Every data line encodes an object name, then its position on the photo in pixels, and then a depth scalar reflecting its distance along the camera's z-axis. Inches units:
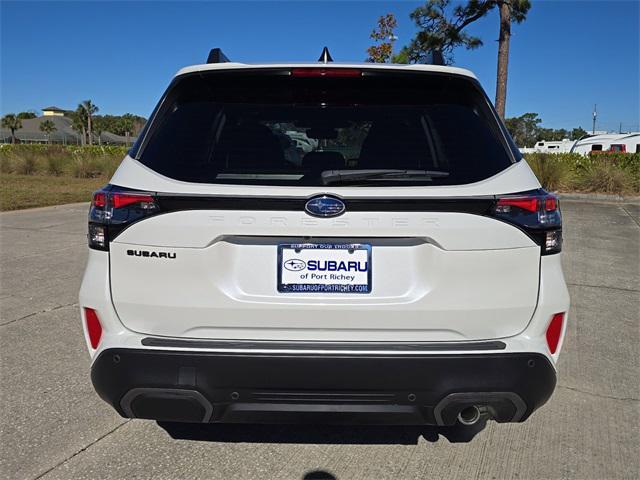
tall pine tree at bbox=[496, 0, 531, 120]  586.2
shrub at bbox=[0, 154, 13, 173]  901.8
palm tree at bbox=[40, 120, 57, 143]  4023.1
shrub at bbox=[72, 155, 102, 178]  842.8
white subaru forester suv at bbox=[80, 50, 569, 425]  78.7
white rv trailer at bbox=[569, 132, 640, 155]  1492.4
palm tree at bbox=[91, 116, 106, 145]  4111.7
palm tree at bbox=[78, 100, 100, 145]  3740.2
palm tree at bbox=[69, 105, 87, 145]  3792.1
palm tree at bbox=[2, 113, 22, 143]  3841.0
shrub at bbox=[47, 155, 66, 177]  884.5
